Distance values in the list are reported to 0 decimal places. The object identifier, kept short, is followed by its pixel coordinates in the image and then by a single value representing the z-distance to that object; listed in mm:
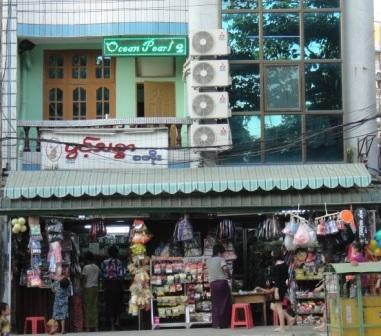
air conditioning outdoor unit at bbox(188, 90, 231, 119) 16953
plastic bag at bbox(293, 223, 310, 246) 15609
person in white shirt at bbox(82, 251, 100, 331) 16984
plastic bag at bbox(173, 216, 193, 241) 16375
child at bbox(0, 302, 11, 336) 13461
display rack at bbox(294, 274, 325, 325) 16438
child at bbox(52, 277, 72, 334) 15969
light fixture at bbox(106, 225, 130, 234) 18688
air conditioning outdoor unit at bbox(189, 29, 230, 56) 17078
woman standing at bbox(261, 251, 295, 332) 15305
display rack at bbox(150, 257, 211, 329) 16609
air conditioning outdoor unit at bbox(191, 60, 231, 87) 16969
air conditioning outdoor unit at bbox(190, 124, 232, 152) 16984
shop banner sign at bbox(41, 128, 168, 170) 17156
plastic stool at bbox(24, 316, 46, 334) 16297
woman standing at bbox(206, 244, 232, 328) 16016
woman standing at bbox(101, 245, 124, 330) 17656
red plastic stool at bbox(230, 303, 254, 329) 16016
